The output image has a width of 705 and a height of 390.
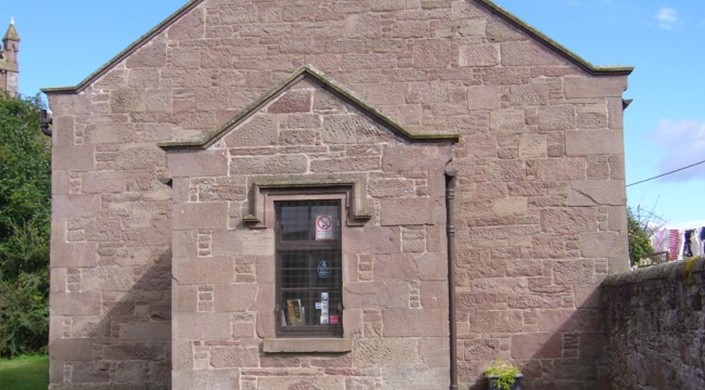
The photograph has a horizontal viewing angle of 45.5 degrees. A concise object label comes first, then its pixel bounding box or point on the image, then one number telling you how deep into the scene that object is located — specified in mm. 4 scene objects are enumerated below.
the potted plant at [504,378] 10969
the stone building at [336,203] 9703
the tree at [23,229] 26016
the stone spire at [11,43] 64838
